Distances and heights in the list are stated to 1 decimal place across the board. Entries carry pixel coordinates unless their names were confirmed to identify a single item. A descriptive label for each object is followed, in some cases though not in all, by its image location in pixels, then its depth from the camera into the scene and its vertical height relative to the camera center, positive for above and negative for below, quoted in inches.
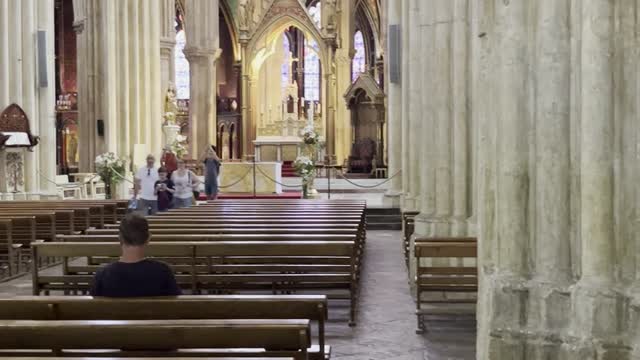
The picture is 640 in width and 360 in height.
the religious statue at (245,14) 1469.9 +226.3
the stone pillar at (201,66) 1393.9 +134.5
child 613.3 -27.1
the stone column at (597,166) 197.6 -4.0
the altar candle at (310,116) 1338.1 +52.7
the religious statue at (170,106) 1263.5 +65.9
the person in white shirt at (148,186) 603.5 -23.7
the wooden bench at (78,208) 572.4 -37.1
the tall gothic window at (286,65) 1724.9 +176.8
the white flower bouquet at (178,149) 1073.5 +2.6
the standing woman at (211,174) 820.6 -21.6
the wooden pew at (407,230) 504.2 -47.4
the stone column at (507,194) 214.7 -11.3
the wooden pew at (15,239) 450.6 -47.2
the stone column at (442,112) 440.5 +19.0
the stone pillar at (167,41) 1473.9 +183.5
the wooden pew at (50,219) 508.1 -40.2
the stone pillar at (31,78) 829.8 +70.8
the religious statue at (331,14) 1477.6 +229.9
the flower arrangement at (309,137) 1009.5 +15.2
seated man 199.5 -27.4
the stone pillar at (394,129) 842.2 +20.2
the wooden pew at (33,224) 481.4 -40.8
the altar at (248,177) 1062.4 -31.7
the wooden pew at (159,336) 160.2 -33.5
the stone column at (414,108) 574.2 +27.4
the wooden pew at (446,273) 319.9 -46.1
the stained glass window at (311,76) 1904.5 +160.8
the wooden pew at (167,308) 191.8 -34.2
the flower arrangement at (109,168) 928.3 -17.4
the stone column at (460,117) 426.3 +15.6
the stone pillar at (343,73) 1513.3 +134.7
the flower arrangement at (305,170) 913.5 -20.2
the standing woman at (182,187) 624.4 -25.5
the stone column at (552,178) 209.8 -7.0
